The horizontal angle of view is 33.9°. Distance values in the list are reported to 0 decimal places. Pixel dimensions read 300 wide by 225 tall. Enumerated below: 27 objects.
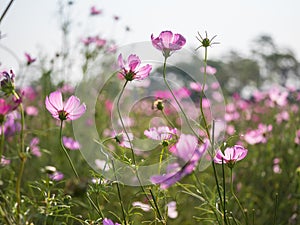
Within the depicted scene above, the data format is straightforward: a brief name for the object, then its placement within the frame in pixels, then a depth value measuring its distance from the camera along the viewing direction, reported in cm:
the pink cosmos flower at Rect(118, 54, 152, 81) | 78
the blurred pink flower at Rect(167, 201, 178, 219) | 125
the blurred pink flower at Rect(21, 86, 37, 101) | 290
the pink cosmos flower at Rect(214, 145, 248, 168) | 75
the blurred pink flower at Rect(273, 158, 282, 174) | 188
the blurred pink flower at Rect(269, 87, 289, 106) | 240
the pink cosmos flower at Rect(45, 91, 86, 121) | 77
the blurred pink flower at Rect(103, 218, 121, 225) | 73
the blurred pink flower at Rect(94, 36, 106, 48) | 226
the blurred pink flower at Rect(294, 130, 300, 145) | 169
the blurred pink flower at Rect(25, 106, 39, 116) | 226
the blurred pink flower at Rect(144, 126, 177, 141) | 81
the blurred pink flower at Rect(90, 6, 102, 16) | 242
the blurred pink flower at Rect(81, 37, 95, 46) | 219
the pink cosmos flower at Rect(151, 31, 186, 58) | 78
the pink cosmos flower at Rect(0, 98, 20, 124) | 64
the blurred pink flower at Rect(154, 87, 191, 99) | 237
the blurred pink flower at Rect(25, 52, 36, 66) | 149
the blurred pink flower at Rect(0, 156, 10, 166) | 107
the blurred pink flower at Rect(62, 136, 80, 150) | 169
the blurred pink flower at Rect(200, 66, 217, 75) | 124
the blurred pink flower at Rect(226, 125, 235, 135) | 247
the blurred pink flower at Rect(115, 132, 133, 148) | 76
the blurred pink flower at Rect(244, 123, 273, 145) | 183
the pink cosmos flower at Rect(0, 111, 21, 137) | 136
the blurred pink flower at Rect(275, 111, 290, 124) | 237
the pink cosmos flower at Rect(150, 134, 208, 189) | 70
